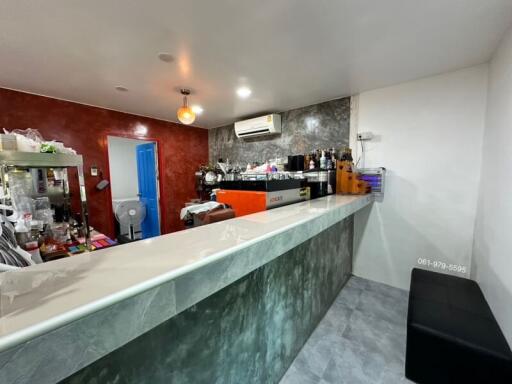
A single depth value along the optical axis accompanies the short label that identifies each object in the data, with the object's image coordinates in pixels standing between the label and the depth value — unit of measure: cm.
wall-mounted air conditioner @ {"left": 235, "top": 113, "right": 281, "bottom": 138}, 330
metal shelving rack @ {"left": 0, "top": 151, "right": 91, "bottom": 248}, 111
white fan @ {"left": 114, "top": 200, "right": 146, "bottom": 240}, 361
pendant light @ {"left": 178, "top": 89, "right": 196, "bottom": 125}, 238
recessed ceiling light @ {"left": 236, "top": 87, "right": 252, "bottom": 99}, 249
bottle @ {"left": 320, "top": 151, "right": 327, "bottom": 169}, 261
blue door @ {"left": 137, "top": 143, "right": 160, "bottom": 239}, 384
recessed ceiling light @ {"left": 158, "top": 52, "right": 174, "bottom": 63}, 176
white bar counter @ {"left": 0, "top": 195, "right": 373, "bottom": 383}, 32
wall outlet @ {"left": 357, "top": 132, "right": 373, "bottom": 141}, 254
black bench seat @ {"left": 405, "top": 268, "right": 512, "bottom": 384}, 118
